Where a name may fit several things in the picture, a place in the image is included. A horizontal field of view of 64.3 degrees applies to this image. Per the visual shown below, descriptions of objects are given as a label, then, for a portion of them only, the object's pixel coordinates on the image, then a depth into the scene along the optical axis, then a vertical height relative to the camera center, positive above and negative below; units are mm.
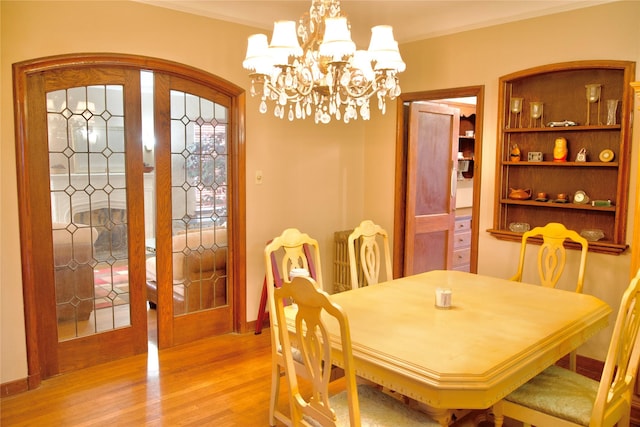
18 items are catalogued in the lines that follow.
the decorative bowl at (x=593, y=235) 3555 -472
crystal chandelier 2443 +512
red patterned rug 3559 -860
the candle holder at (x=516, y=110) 3941 +439
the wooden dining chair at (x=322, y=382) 1720 -795
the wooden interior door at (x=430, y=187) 4824 -200
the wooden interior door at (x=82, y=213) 3207 -327
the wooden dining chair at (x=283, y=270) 2650 -596
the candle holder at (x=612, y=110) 3449 +387
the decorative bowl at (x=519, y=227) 3949 -468
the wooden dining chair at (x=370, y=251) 3309 -562
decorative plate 3510 +81
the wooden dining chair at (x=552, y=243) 3283 -494
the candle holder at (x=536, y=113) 3859 +409
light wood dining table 1799 -710
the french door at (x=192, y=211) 3828 -359
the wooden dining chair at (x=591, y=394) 1970 -979
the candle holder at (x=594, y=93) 3551 +515
